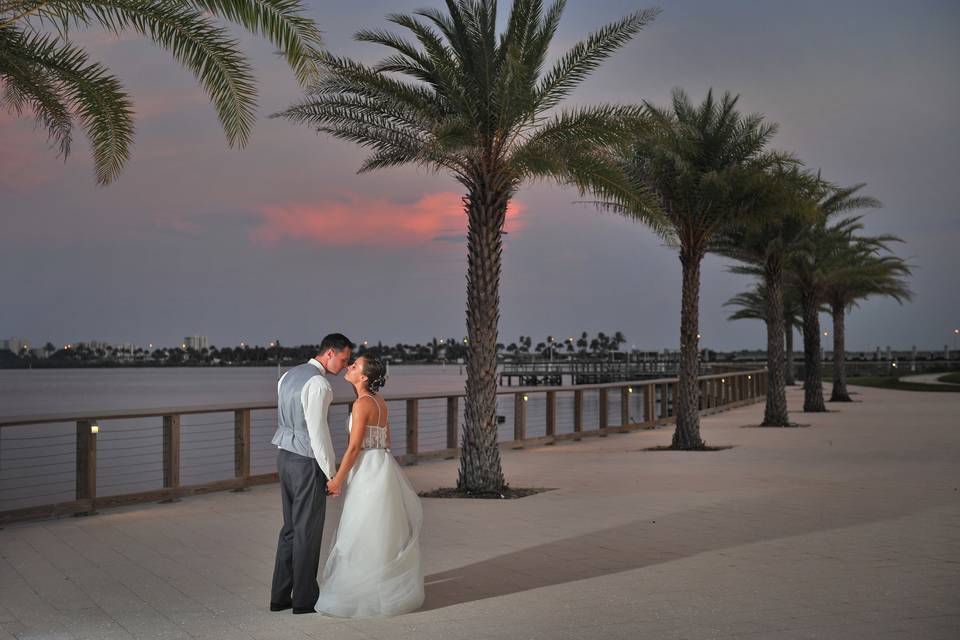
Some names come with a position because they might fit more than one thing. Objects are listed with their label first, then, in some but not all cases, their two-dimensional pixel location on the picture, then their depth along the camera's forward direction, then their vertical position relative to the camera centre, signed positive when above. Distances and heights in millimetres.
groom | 6477 -672
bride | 6465 -1051
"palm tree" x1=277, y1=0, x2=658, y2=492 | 13008 +3180
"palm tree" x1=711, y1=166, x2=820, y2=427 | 24750 +2559
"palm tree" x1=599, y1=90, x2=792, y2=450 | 18984 +3369
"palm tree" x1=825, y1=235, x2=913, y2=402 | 31516 +2588
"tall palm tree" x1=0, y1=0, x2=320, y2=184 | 9430 +3005
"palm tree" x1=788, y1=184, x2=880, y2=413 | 28891 +2580
